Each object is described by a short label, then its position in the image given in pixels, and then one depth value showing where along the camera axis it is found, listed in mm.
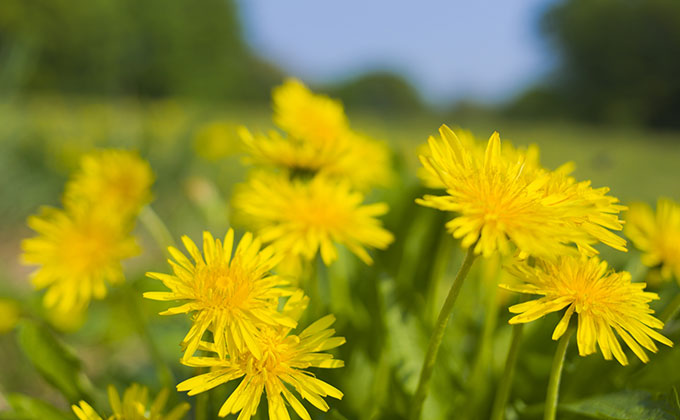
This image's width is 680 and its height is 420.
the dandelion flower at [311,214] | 360
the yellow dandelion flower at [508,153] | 333
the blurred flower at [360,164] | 384
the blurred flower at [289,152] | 371
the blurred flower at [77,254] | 378
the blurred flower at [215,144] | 666
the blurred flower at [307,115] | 389
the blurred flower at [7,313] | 501
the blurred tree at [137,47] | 9590
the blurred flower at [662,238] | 366
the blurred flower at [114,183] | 406
